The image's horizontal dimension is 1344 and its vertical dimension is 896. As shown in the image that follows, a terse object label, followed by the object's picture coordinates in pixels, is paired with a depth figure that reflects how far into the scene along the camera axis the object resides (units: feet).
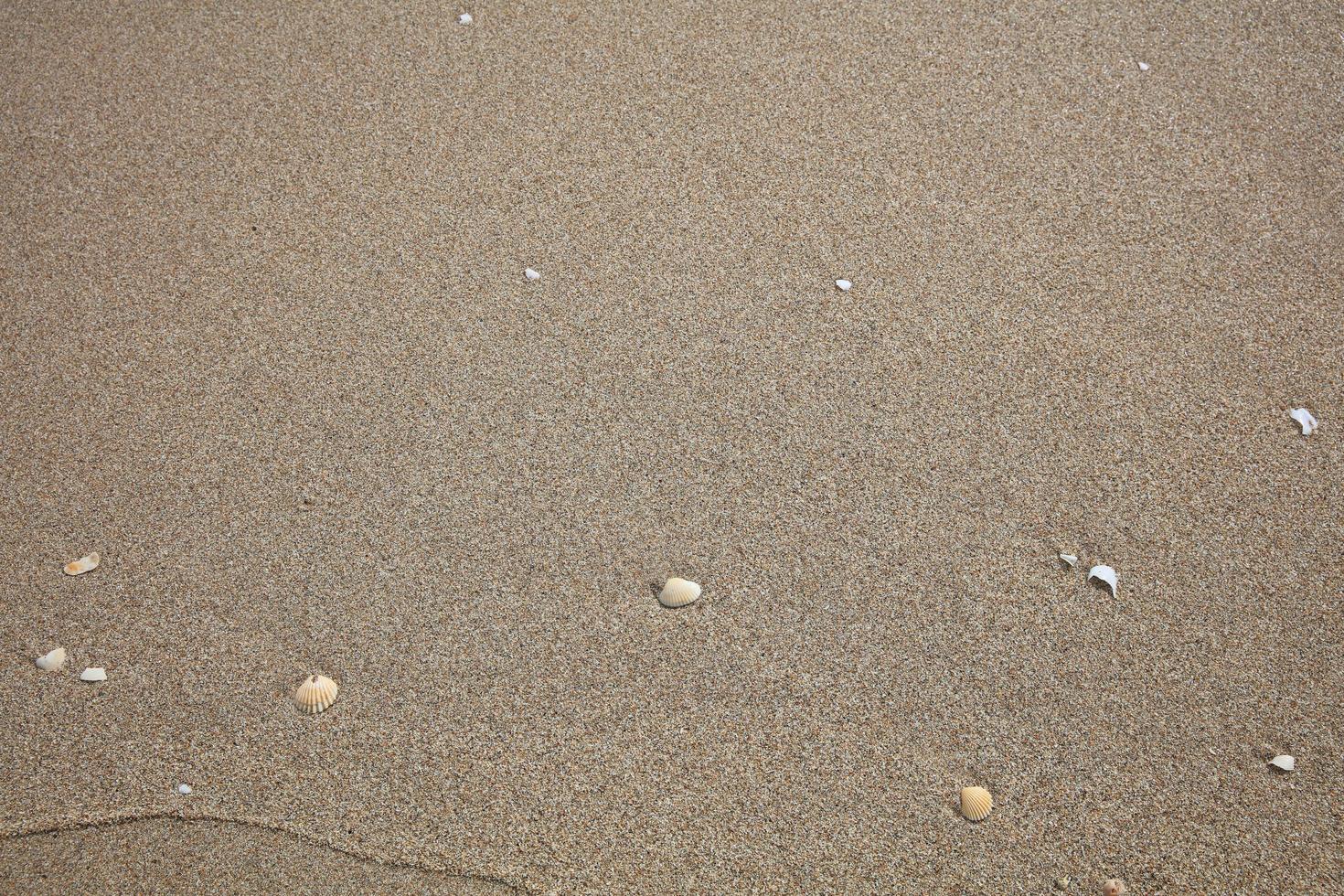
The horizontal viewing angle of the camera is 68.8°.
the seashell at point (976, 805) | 6.68
